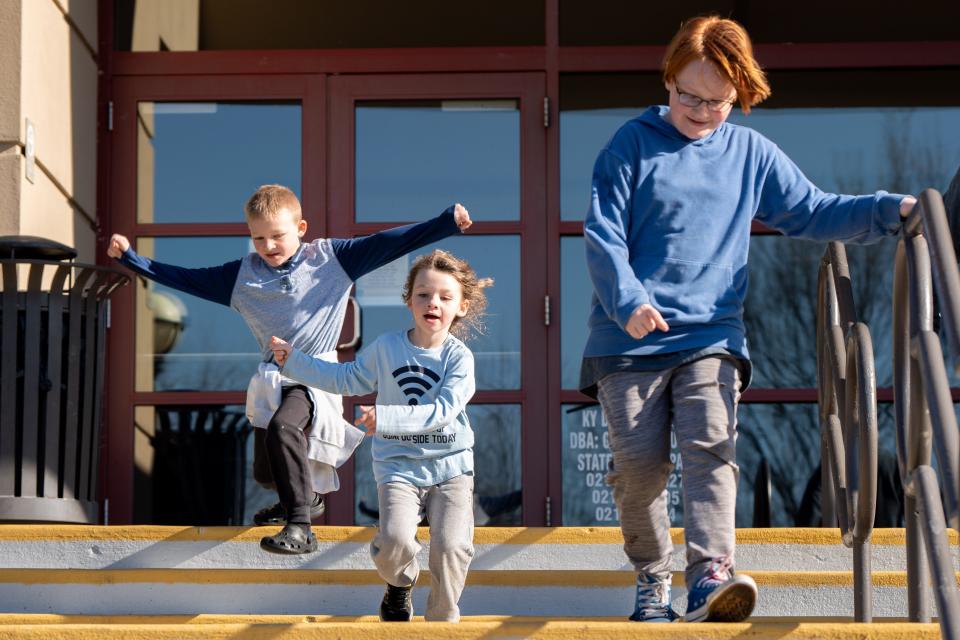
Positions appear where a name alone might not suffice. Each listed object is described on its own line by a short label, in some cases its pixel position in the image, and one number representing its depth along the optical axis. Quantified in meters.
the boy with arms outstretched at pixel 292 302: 8.16
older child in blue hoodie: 6.37
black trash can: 9.21
